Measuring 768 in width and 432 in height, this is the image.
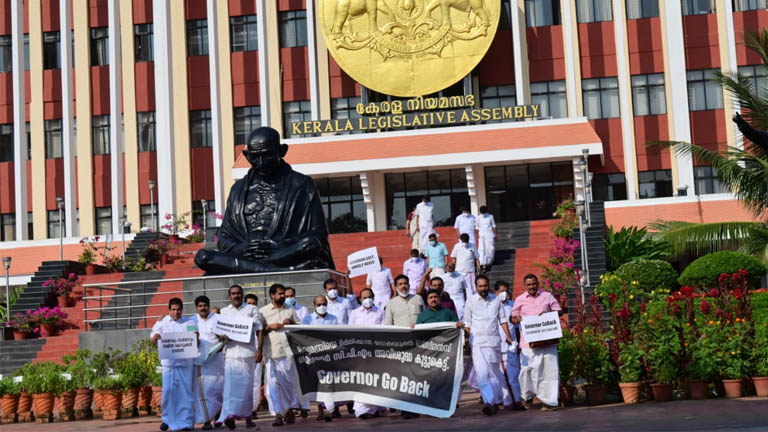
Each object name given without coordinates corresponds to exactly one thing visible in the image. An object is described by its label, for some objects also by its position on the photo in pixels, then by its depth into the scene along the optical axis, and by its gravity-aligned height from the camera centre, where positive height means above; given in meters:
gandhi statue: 18.62 +1.30
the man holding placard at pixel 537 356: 12.81 -0.85
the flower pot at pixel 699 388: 12.98 -1.32
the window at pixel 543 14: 35.56 +8.62
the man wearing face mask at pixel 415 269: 19.77 +0.37
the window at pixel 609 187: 34.25 +2.86
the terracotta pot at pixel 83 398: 15.27 -1.24
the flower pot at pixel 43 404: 15.27 -1.28
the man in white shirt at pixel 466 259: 20.25 +0.52
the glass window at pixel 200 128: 36.97 +5.78
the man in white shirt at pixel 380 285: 18.53 +0.12
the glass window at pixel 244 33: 37.00 +8.88
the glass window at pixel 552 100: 35.25 +5.81
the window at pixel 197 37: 37.25 +8.86
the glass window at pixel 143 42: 37.62 +8.90
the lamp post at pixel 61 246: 31.99 +1.85
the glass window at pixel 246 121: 36.59 +5.85
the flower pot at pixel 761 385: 12.76 -1.31
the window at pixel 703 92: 34.31 +5.64
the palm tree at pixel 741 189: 23.73 +1.75
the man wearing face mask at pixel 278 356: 12.84 -0.68
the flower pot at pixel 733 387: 12.85 -1.32
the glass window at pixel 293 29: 36.84 +8.86
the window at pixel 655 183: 34.31 +2.90
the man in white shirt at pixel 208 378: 12.93 -0.90
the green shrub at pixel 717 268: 24.22 +0.11
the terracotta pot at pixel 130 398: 15.04 -1.25
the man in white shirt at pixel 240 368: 12.71 -0.78
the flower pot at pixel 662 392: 12.88 -1.33
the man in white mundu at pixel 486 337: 12.85 -0.60
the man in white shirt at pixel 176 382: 12.73 -0.91
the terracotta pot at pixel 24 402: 15.52 -1.27
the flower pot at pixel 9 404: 15.45 -1.28
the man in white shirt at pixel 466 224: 22.72 +1.30
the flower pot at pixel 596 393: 13.20 -1.34
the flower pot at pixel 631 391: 13.02 -1.32
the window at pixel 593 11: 35.34 +8.58
